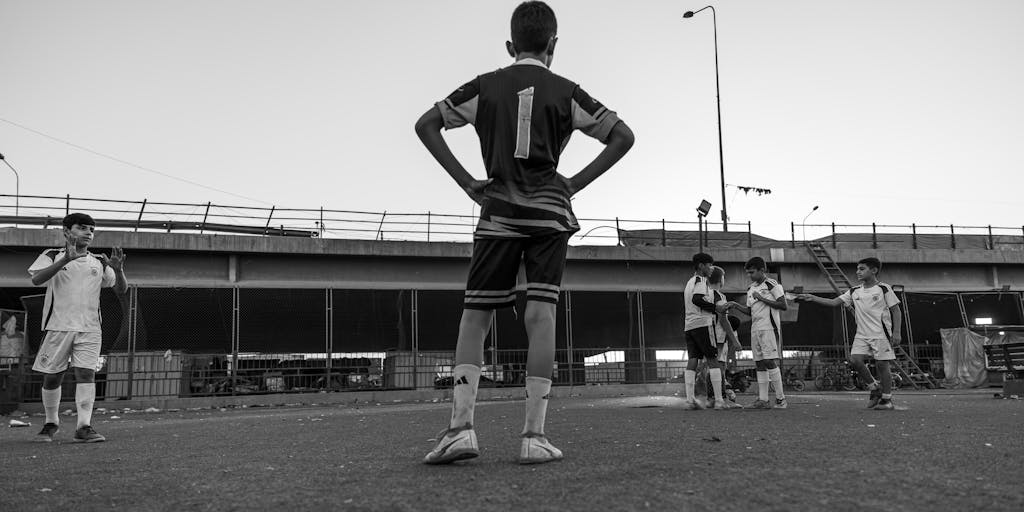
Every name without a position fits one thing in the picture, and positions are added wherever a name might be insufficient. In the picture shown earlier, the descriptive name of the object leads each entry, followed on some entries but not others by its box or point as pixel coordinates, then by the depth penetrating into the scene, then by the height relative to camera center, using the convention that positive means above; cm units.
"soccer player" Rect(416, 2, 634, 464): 374 +80
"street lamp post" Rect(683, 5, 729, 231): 2947 +667
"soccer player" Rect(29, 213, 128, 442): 674 +29
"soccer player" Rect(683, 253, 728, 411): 1034 +8
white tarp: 2333 -99
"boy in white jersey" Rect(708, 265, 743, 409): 1086 +2
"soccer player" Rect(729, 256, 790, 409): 1040 +13
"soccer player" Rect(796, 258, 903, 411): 979 +15
